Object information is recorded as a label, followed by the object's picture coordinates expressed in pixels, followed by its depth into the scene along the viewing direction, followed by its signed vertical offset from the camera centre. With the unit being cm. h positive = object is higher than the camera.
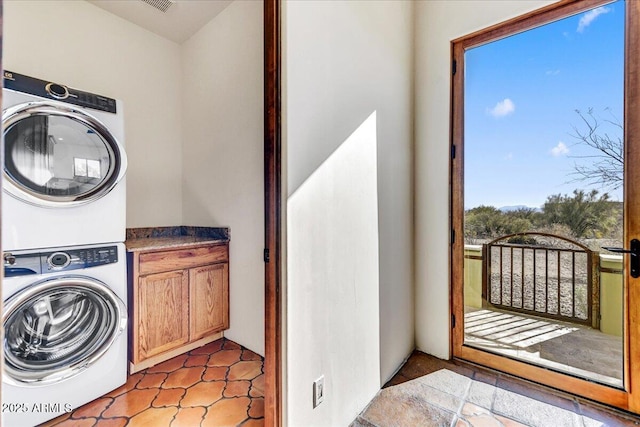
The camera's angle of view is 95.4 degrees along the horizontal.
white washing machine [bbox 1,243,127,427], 146 -67
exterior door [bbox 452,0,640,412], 167 +9
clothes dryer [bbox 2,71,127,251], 146 +26
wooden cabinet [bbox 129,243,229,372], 200 -67
